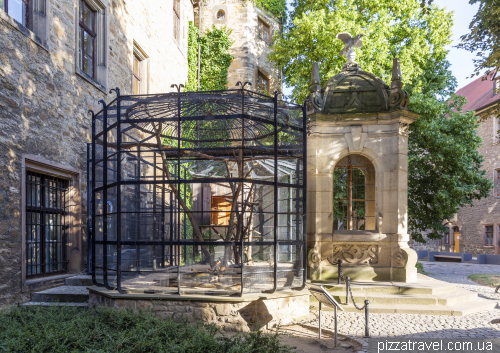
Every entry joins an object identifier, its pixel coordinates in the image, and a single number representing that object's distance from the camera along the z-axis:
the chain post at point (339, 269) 8.77
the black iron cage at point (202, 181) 6.54
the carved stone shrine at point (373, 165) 9.16
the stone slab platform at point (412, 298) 7.69
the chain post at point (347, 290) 7.57
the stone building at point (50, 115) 7.28
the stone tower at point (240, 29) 21.12
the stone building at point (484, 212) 25.73
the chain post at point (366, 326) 5.96
